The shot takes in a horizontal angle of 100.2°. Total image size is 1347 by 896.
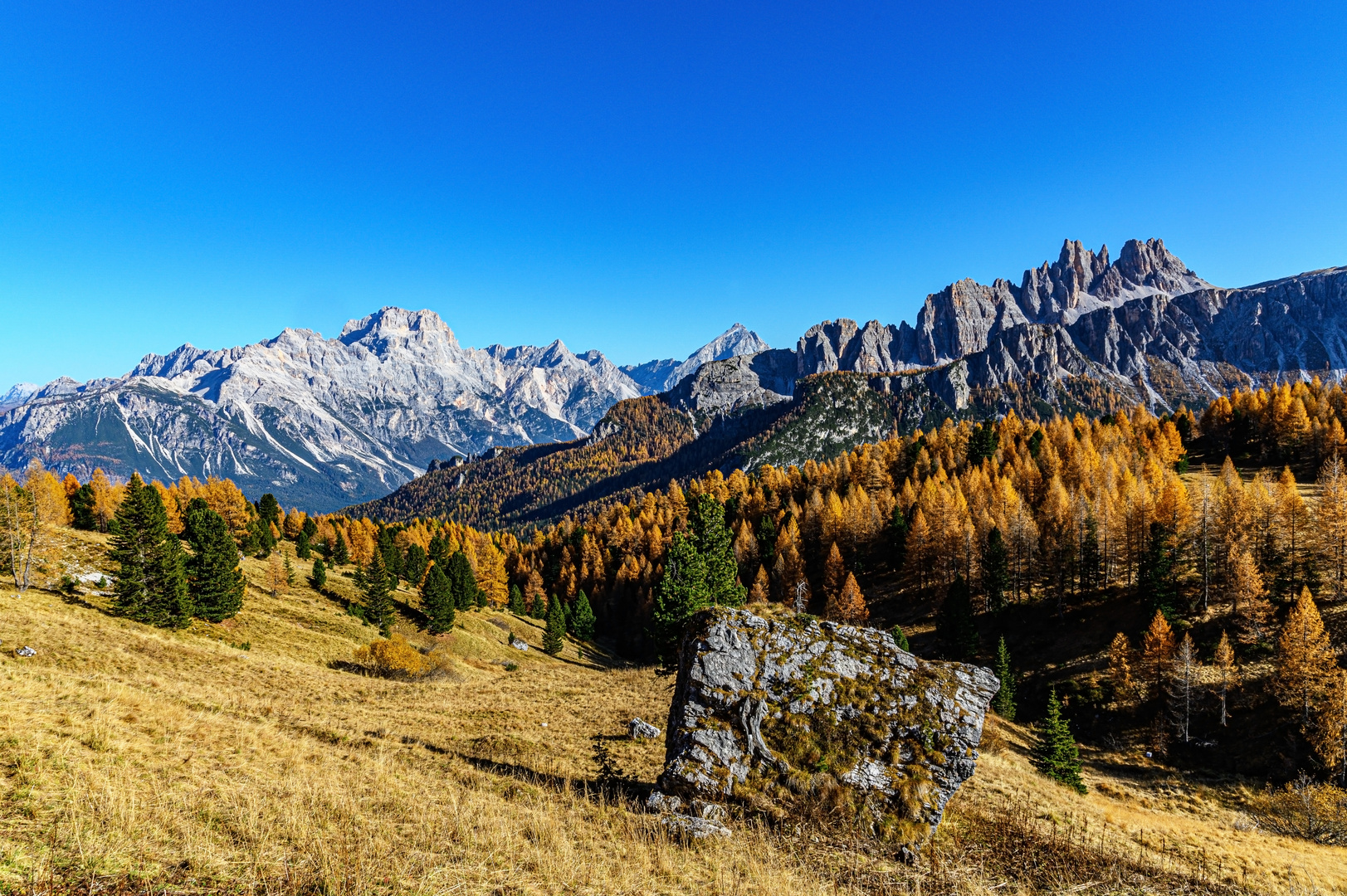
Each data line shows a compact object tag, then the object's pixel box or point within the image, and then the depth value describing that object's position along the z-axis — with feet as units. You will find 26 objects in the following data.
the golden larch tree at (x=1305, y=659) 144.87
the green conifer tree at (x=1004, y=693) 176.76
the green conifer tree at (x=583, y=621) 309.01
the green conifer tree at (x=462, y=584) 280.31
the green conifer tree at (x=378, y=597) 227.40
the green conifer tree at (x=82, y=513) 297.12
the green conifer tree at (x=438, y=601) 232.94
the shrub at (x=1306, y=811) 111.75
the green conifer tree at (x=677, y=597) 131.64
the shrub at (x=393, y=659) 145.38
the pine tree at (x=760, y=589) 258.98
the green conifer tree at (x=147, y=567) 145.79
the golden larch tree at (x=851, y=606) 238.27
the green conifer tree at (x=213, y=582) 166.20
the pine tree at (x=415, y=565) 323.16
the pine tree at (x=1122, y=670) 180.45
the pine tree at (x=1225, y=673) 159.43
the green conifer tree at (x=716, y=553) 145.69
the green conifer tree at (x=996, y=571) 234.38
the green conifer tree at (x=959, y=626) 210.14
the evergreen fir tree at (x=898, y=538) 294.46
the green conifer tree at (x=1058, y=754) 124.67
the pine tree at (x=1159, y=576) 192.34
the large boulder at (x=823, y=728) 41.50
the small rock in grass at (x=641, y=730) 80.18
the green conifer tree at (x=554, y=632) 254.27
